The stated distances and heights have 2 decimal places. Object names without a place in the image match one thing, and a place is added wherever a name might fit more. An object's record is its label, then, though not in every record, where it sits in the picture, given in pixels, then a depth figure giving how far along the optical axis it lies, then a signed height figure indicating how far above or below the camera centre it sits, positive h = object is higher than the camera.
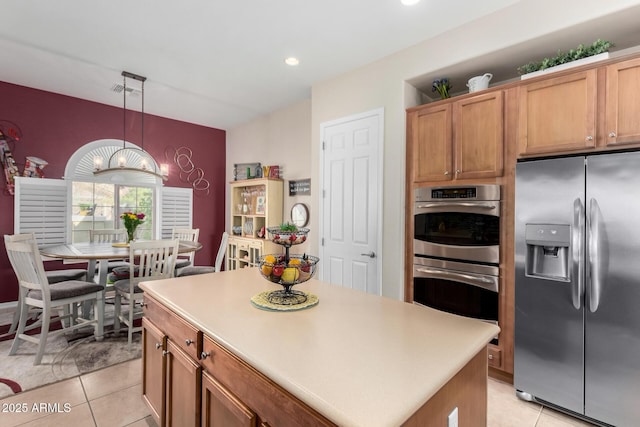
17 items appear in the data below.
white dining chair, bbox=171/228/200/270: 4.36 -0.37
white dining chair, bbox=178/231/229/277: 3.73 -0.71
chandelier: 3.65 +0.79
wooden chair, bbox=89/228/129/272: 4.23 -0.36
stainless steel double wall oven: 2.35 -0.29
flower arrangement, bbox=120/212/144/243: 3.60 -0.12
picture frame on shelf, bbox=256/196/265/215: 4.78 +0.12
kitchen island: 0.78 -0.45
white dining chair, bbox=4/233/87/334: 3.11 -0.71
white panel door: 3.17 +0.13
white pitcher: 2.53 +1.09
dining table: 2.93 -0.42
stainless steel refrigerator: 1.78 -0.44
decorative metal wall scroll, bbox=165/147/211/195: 5.38 +0.78
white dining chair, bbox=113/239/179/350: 2.92 -0.58
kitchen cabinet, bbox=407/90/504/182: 2.38 +0.63
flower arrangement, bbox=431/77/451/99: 2.80 +1.17
